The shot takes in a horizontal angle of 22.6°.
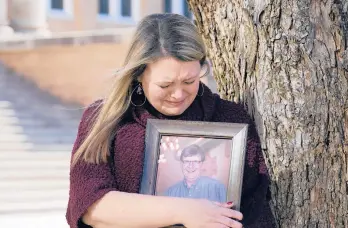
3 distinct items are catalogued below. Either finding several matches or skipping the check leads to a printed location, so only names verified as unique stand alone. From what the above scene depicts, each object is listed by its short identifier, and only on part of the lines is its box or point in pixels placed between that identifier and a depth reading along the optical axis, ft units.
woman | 8.41
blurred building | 55.93
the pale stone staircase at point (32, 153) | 32.04
